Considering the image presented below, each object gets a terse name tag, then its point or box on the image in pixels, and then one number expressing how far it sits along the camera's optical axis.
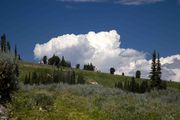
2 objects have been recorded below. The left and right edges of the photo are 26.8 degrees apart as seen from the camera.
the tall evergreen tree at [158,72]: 140.75
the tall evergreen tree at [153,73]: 140.62
